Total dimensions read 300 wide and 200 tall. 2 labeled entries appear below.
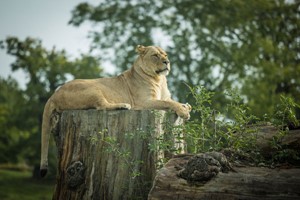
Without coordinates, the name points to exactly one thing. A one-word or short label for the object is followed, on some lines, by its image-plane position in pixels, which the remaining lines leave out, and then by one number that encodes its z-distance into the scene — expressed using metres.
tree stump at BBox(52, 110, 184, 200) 11.51
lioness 13.30
